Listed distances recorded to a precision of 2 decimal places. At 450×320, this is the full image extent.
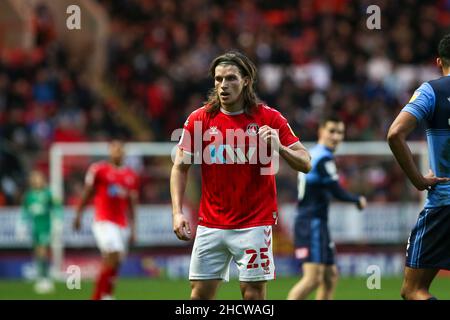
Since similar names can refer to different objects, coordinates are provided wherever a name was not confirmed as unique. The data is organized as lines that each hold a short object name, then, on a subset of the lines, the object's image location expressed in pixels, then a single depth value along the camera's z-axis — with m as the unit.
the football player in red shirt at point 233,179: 14.23
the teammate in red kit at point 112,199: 25.31
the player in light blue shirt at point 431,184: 13.17
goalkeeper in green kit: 33.91
